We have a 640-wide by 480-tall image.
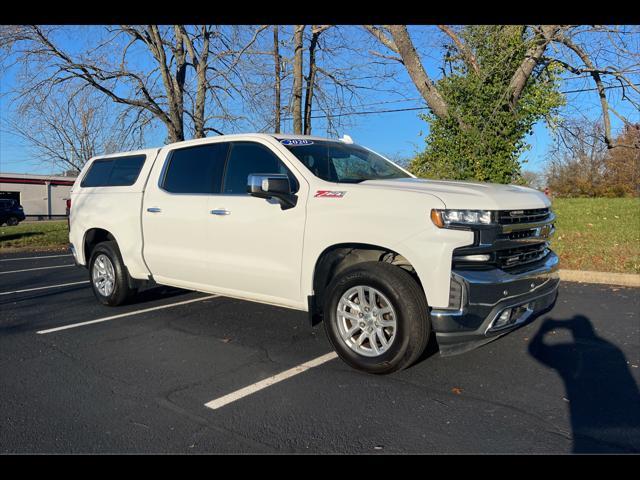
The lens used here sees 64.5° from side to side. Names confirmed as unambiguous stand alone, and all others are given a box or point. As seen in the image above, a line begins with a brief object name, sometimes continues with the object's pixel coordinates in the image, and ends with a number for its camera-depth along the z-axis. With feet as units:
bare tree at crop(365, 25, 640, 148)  31.04
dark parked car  102.58
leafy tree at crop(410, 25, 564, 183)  36.45
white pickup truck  11.93
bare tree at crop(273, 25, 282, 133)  50.34
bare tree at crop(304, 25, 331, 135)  50.31
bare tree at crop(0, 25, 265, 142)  53.11
